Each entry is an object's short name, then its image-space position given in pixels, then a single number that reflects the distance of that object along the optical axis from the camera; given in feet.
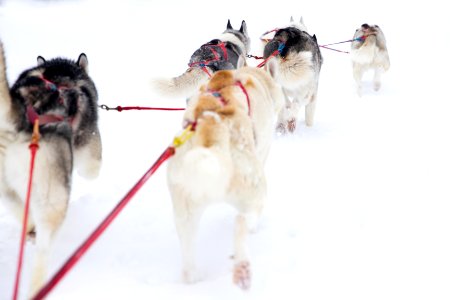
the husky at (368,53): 21.99
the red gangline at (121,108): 11.15
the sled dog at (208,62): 13.46
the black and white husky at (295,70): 13.76
